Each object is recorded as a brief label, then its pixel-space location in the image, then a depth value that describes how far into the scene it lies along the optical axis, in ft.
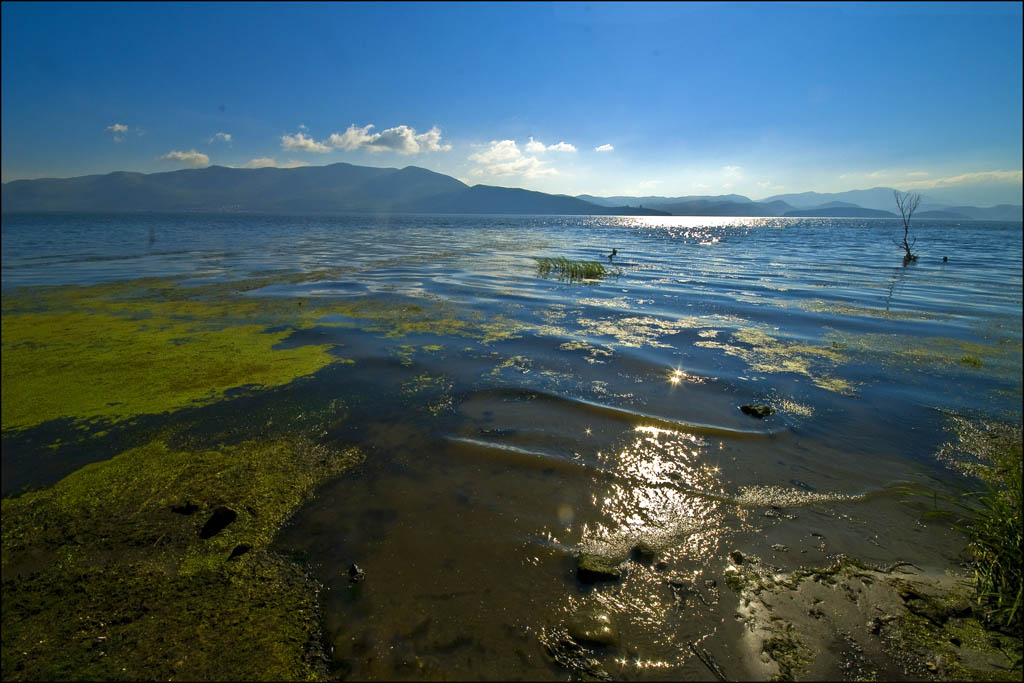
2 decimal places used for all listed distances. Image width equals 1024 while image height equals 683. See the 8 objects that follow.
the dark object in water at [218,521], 12.72
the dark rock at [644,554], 11.93
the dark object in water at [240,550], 11.91
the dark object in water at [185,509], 13.65
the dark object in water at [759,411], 20.45
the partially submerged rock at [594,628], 9.66
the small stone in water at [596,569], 11.23
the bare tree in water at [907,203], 108.96
